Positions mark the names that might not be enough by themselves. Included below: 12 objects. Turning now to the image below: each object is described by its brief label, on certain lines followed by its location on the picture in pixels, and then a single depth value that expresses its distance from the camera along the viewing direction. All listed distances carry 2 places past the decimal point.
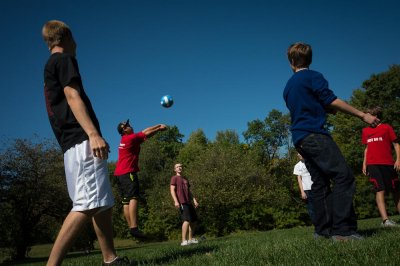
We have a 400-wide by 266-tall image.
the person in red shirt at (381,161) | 7.50
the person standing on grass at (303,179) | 10.27
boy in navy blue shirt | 4.50
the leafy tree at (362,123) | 37.82
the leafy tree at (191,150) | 57.75
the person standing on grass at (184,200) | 10.52
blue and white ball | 9.92
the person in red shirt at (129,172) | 7.52
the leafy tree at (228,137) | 66.62
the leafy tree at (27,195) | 27.70
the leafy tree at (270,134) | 62.28
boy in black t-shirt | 3.38
